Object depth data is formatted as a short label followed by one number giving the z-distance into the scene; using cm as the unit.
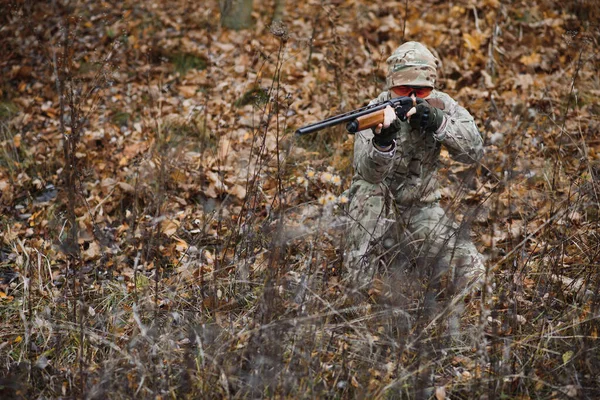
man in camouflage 601
